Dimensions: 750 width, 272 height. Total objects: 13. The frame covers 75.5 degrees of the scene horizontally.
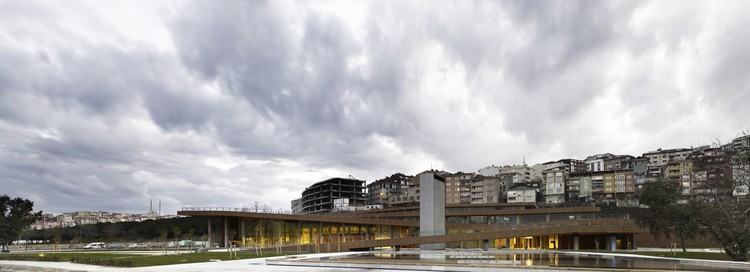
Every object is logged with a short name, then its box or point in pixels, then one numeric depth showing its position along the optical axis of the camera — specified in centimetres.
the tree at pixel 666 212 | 4055
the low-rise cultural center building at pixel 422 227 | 5844
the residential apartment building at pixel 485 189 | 13850
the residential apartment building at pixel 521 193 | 12760
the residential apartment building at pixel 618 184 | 13175
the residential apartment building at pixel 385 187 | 17462
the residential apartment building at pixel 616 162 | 15135
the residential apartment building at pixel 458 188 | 14400
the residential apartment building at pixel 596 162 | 16025
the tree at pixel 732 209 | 3368
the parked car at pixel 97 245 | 8159
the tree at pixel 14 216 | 6169
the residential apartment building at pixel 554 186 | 13438
